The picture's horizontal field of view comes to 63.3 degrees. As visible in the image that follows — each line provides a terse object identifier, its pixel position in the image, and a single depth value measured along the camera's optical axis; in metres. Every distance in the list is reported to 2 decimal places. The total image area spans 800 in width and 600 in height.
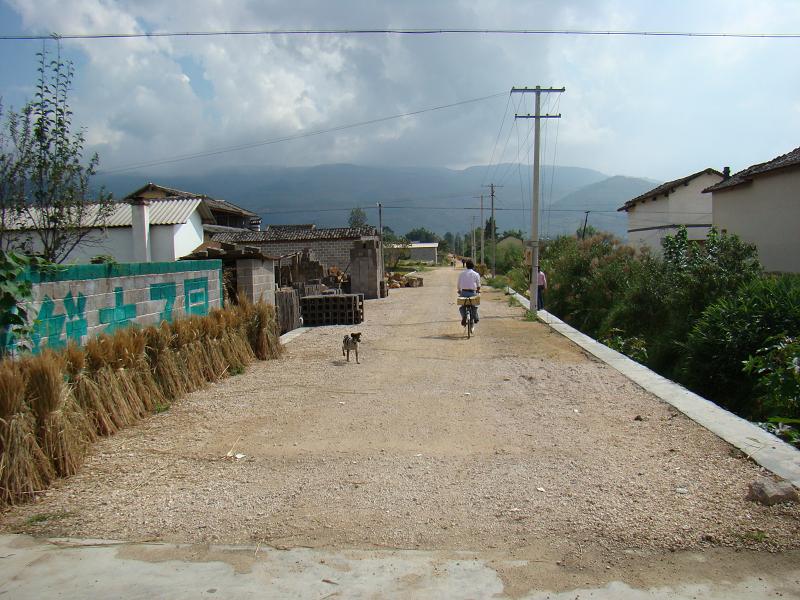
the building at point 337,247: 30.78
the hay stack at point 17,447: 4.86
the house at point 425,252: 124.31
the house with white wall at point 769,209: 21.88
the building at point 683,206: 43.62
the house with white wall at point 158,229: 27.59
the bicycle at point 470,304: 15.10
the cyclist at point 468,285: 15.19
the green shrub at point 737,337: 10.54
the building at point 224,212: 48.72
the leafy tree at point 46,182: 11.52
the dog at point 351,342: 11.38
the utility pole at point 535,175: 23.75
